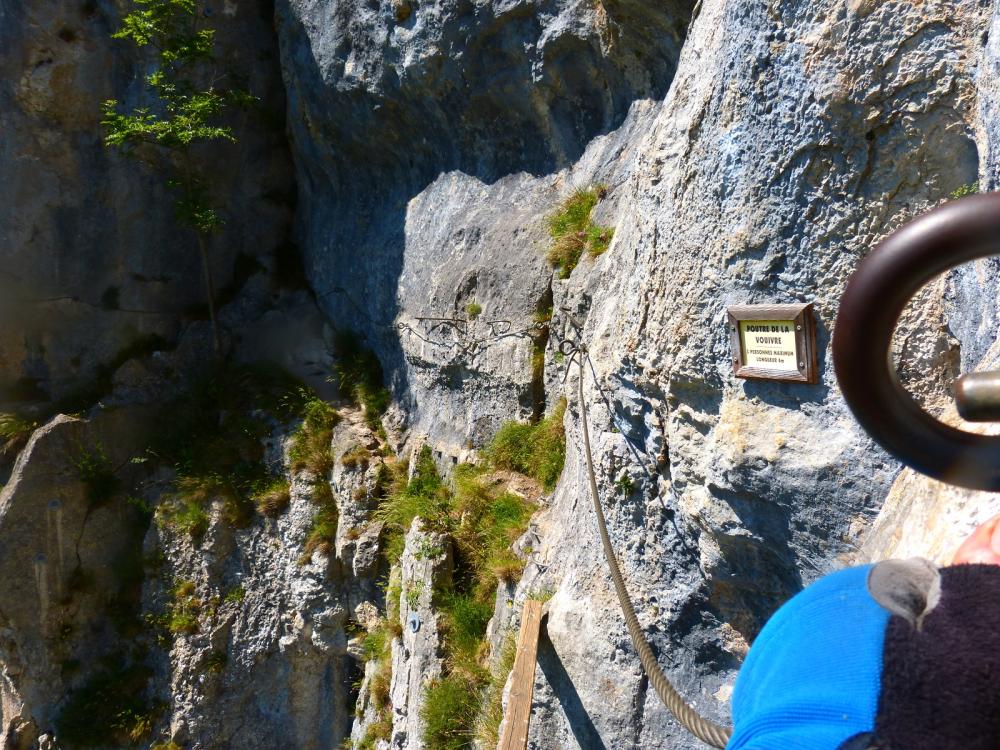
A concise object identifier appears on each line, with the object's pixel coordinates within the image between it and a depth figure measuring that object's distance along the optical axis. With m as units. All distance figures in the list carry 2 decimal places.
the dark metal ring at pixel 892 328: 0.87
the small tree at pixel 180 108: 8.90
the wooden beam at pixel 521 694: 4.43
